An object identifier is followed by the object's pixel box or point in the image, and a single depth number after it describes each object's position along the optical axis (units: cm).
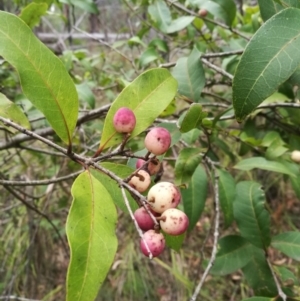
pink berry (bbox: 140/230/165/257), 13
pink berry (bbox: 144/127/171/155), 15
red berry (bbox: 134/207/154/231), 14
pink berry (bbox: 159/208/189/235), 13
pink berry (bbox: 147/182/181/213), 13
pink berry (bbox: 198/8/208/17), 37
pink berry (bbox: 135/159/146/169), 16
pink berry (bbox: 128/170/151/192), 15
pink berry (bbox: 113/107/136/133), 16
